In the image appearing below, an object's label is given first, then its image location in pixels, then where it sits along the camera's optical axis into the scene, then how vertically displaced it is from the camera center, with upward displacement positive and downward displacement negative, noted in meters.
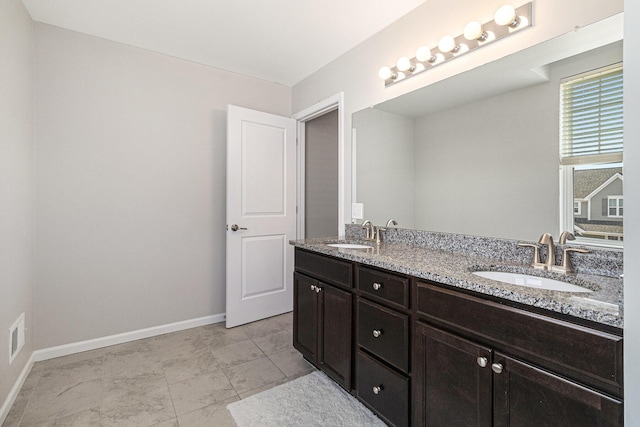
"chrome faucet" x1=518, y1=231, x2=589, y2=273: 1.28 -0.18
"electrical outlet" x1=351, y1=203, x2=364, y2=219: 2.43 +0.02
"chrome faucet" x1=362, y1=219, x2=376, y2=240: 2.29 -0.12
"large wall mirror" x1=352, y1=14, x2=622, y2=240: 1.37 +0.38
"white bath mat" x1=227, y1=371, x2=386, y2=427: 1.58 -1.06
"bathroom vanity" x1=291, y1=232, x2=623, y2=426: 0.85 -0.46
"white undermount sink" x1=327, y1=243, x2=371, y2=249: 2.04 -0.23
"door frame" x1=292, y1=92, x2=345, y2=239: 2.60 +0.62
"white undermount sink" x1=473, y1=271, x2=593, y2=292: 1.19 -0.28
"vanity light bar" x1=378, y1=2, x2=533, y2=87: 1.47 +0.93
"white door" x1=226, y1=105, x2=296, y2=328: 2.81 -0.01
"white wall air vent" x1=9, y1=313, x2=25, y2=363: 1.78 -0.75
